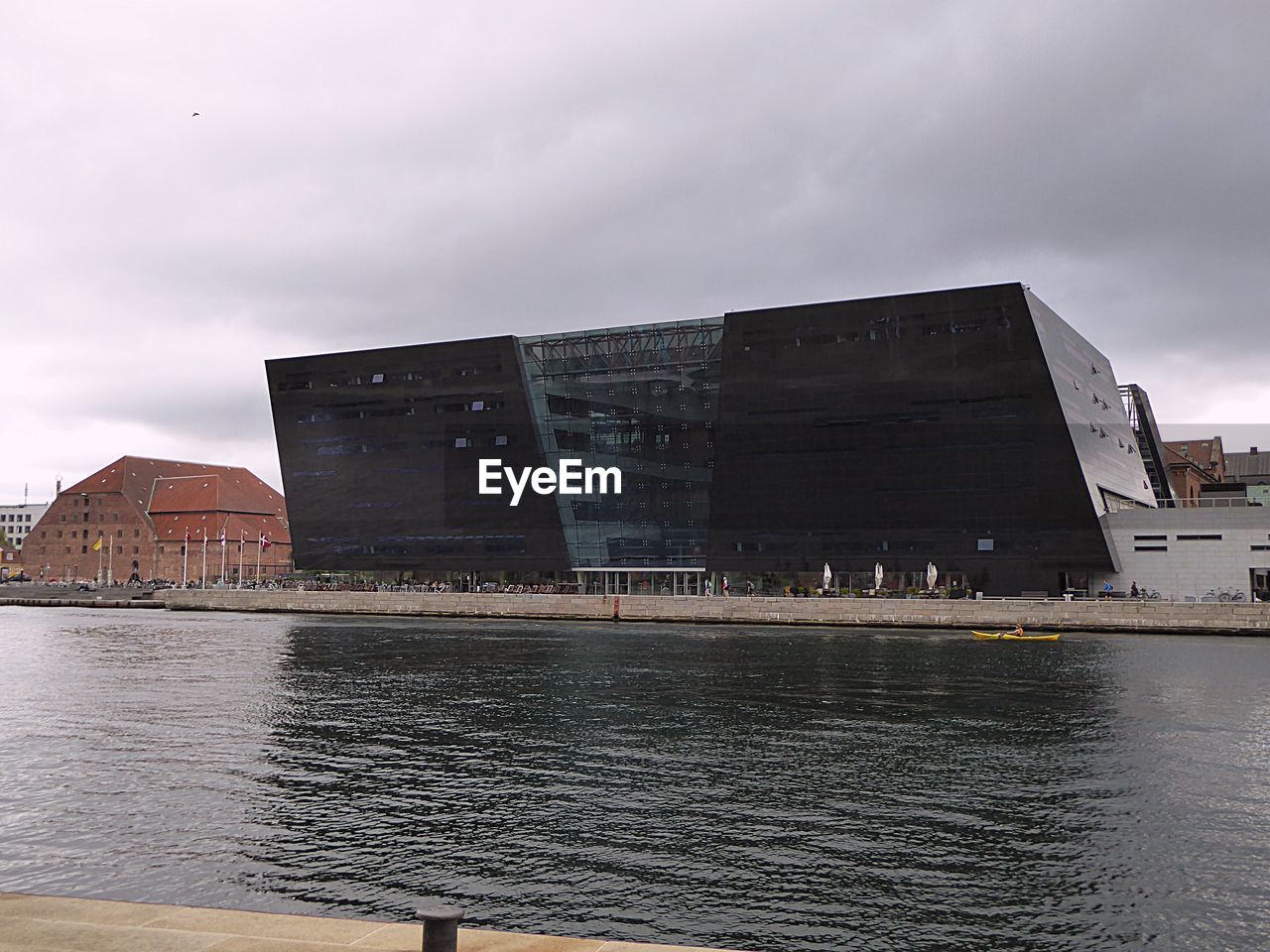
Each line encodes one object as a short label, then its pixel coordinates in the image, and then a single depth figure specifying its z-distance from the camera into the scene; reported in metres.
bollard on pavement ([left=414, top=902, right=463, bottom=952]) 7.99
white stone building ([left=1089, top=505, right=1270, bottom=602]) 80.38
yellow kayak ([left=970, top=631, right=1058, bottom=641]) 64.38
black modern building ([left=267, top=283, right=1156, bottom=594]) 82.94
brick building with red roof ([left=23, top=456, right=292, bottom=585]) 147.12
